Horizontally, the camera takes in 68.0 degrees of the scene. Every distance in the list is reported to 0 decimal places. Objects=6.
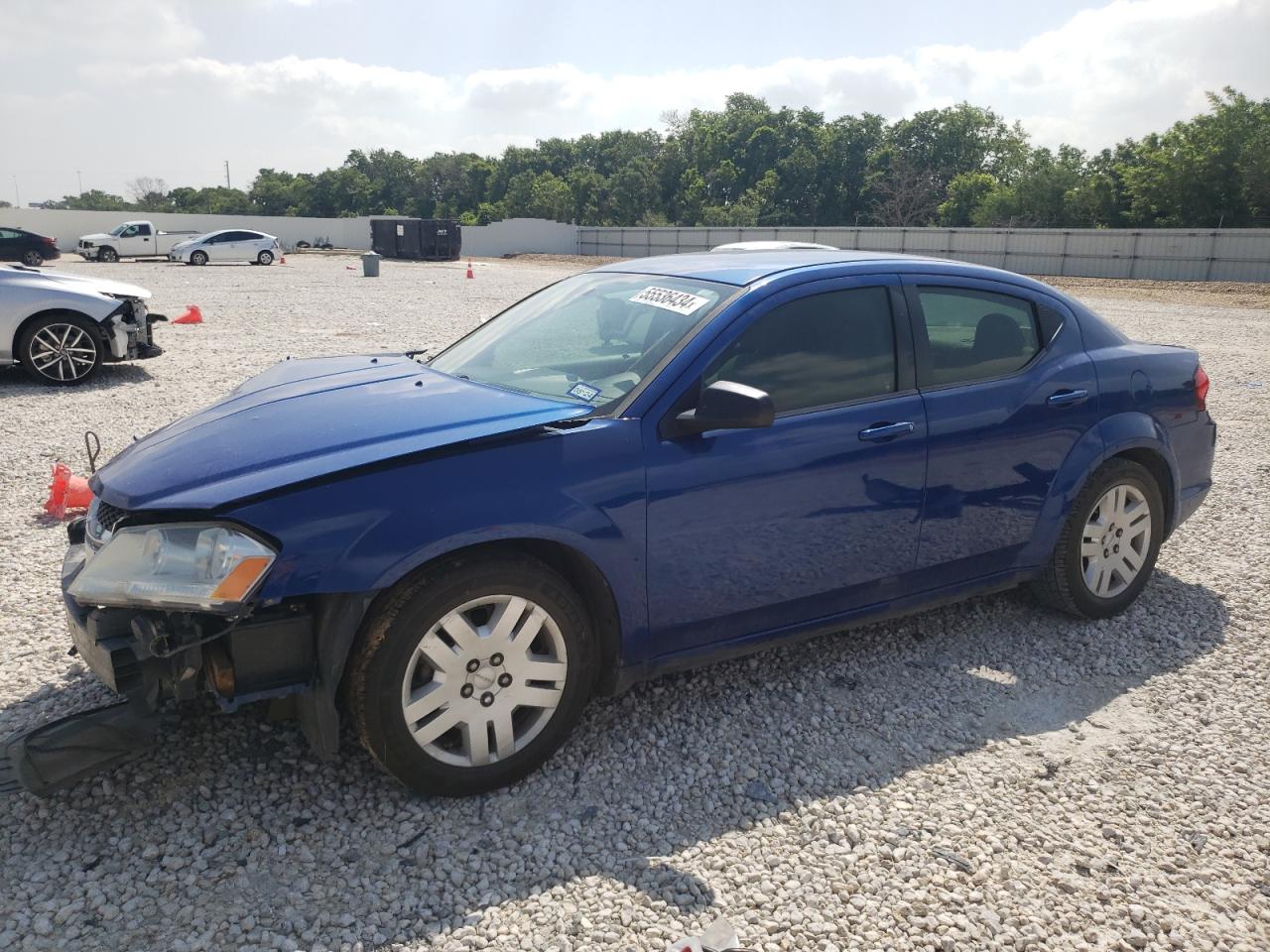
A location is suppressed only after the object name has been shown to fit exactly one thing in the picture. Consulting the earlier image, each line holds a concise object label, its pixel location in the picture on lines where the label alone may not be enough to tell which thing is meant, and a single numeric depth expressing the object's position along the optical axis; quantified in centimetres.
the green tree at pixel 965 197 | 6856
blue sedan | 269
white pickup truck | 3912
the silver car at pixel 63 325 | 916
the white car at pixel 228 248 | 3678
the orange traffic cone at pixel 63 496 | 560
